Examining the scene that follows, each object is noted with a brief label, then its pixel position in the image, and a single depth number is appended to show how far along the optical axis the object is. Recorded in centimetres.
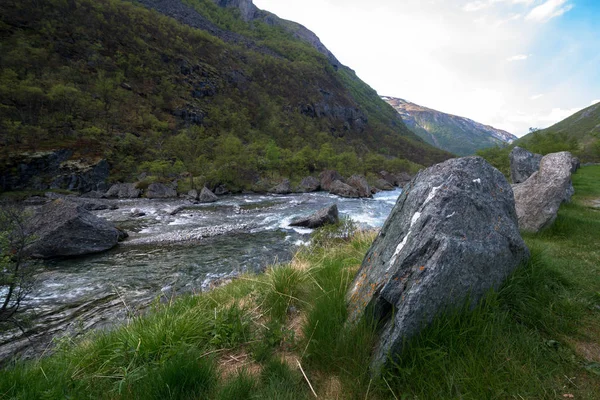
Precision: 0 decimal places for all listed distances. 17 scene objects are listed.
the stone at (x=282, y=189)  3831
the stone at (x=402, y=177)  6238
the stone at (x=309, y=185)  4116
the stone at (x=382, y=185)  5199
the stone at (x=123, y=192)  2955
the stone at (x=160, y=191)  2983
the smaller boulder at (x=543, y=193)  655
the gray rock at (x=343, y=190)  3541
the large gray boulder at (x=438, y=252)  218
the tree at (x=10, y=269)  502
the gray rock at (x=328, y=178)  4358
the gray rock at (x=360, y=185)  3625
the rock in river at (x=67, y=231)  1085
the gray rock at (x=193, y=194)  2932
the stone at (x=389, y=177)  6175
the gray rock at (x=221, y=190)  3544
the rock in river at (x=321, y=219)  1636
